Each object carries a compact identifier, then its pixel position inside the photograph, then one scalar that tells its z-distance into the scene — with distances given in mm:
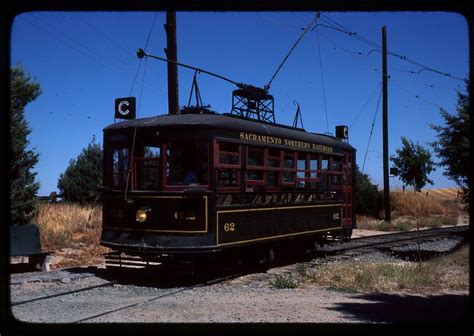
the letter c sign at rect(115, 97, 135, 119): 10461
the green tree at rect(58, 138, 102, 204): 27922
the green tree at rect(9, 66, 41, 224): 14820
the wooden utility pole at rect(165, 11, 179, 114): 14792
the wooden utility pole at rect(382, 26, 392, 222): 25422
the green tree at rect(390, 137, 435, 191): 35250
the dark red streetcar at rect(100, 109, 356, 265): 8922
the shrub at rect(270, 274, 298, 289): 8727
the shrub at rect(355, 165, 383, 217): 28203
